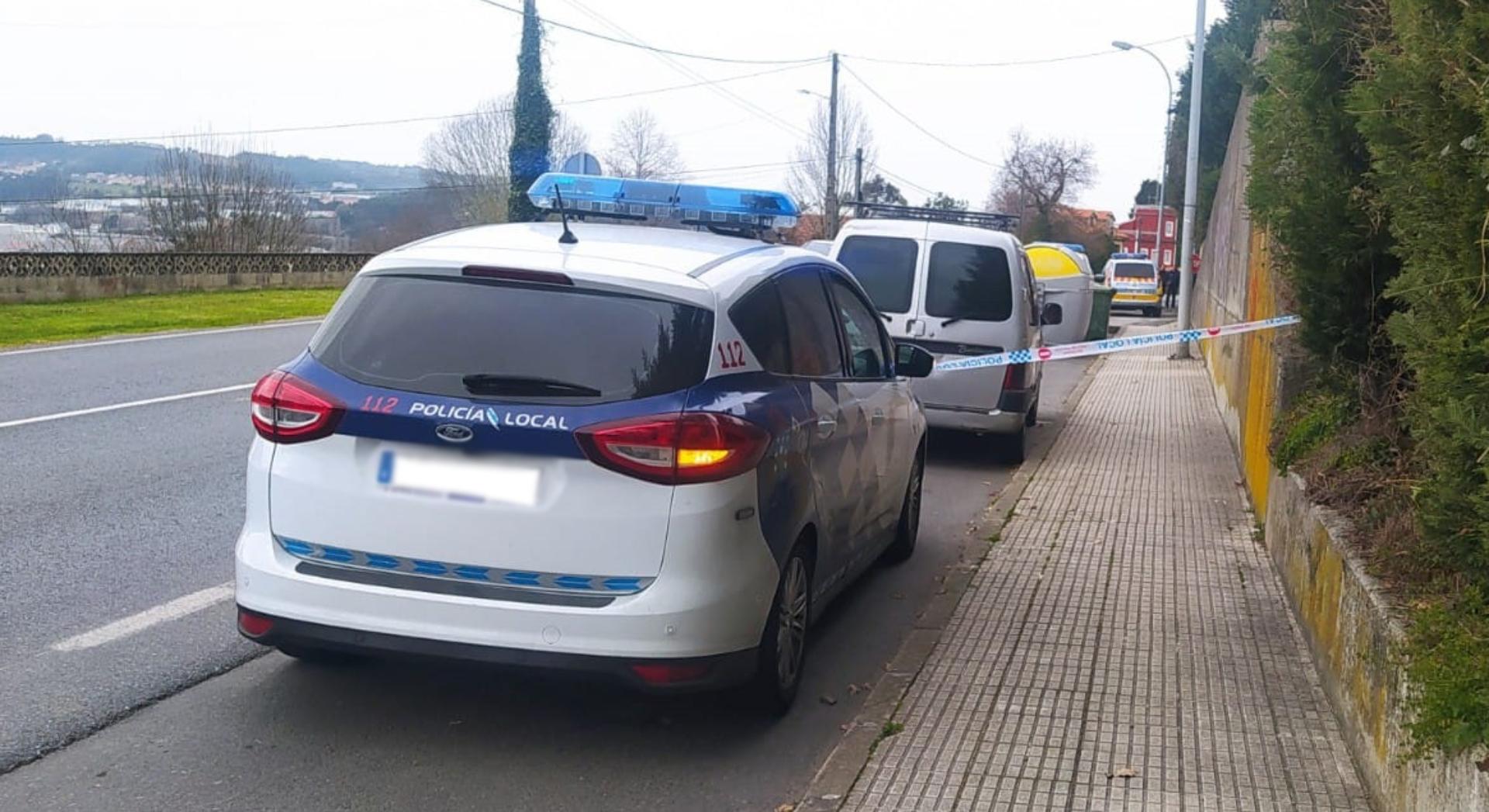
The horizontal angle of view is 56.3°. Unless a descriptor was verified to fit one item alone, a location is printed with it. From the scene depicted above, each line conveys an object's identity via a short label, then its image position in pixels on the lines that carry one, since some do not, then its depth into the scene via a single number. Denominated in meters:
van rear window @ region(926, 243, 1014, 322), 11.61
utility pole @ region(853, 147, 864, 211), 54.37
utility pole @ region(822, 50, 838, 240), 42.48
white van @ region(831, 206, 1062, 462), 11.55
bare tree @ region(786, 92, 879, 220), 57.34
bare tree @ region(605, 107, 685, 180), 53.38
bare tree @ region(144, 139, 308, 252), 42.97
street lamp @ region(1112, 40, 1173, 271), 54.08
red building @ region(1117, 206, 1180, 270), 65.01
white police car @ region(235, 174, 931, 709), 4.44
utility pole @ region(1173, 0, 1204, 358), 24.03
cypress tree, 33.72
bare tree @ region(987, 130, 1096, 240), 83.44
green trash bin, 31.83
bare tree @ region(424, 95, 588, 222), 51.81
